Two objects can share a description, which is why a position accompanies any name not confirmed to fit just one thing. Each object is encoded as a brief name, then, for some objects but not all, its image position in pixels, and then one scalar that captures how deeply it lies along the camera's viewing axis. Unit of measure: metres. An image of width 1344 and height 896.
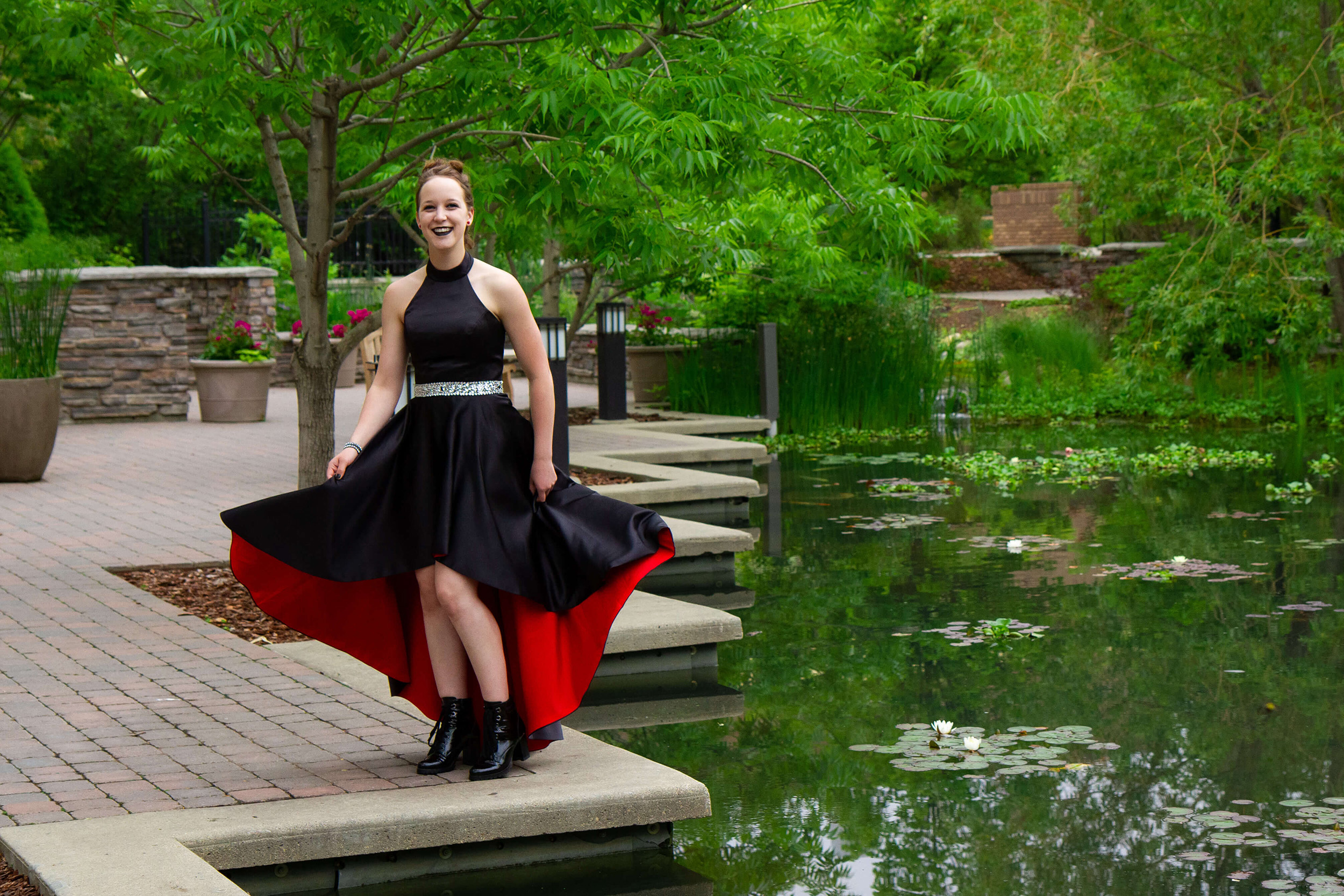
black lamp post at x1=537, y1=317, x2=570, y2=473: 10.81
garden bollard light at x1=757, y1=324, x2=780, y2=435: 15.66
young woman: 4.32
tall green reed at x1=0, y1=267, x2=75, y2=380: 11.58
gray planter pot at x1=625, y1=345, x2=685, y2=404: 17.38
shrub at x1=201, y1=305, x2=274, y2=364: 17.22
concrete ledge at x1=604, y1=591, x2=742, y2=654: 6.46
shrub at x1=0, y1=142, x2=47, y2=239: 23.97
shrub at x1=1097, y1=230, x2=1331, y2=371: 16.09
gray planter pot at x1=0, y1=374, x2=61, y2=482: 11.68
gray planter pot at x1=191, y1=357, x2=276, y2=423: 17.02
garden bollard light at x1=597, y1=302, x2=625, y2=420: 15.39
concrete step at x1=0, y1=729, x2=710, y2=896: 3.69
